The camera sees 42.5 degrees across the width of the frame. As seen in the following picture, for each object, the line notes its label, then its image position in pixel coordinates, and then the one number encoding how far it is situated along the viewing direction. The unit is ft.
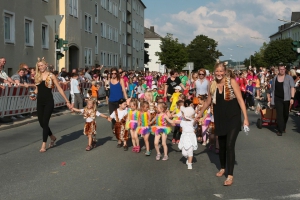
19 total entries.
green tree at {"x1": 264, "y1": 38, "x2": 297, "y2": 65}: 191.84
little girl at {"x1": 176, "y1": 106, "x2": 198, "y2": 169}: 21.36
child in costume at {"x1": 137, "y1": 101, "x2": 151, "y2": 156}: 25.06
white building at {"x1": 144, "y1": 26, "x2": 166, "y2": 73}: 349.27
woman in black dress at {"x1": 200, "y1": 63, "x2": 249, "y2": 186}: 18.45
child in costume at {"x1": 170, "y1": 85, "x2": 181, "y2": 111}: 32.44
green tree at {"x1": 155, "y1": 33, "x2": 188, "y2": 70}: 215.70
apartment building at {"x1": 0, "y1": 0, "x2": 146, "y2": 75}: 69.18
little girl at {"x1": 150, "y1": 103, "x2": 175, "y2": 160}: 23.92
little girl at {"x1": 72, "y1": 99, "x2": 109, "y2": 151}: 26.70
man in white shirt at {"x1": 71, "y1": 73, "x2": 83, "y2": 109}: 55.51
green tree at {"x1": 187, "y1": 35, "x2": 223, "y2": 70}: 371.34
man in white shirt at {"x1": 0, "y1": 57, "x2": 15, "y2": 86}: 35.44
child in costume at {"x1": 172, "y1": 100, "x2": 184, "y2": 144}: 26.70
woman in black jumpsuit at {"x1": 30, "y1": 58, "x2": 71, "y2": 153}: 25.87
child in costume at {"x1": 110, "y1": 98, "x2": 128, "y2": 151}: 27.25
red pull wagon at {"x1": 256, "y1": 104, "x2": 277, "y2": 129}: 37.88
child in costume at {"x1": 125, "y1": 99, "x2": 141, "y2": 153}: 25.97
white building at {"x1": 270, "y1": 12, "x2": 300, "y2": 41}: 275.71
